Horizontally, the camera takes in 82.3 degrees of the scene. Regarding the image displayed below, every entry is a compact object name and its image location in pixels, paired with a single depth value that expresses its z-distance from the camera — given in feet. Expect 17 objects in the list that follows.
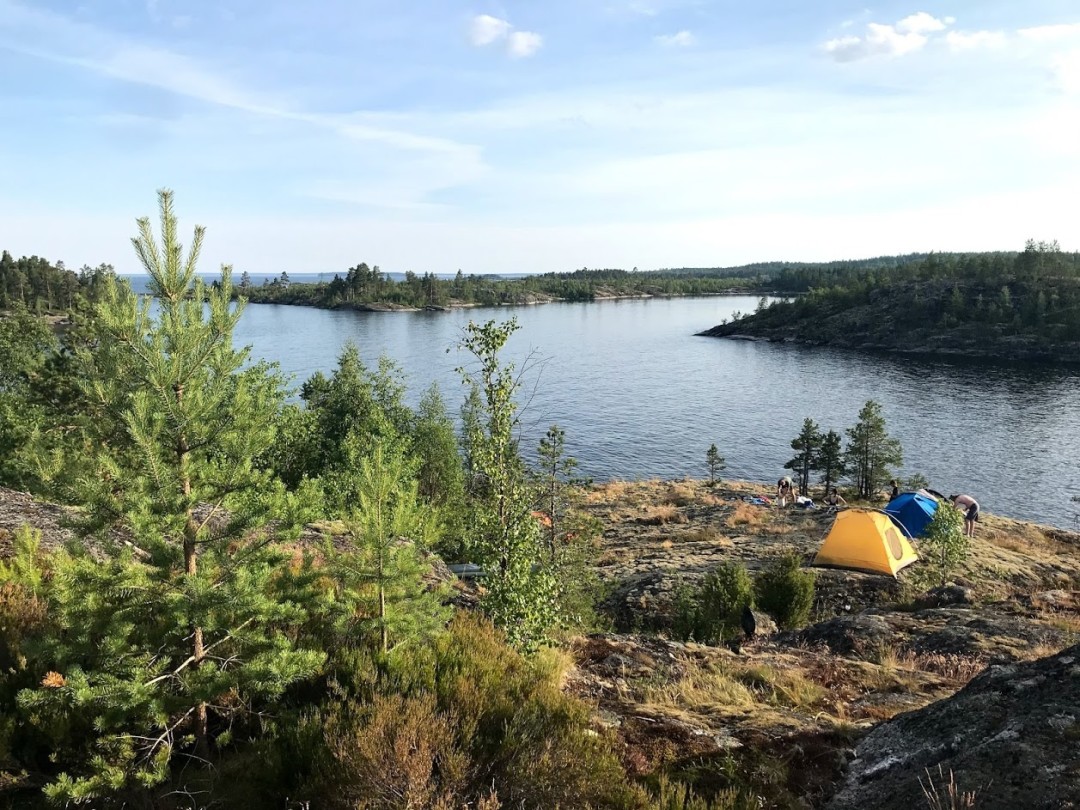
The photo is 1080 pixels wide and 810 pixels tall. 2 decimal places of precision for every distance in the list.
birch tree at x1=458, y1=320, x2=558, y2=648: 28.32
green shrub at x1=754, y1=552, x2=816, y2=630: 49.73
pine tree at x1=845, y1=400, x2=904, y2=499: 134.51
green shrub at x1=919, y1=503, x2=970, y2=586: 59.41
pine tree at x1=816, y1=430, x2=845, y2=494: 141.90
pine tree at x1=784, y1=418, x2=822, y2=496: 145.79
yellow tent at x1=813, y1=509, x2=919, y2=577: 63.00
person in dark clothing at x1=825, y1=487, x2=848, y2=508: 108.28
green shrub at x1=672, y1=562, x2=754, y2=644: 46.03
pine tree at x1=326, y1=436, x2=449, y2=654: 22.12
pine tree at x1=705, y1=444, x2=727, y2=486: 149.18
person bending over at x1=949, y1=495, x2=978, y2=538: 82.02
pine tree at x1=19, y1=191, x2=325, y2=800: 16.56
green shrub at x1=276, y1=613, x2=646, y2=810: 15.62
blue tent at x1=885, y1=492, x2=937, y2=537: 79.87
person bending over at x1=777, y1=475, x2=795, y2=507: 116.11
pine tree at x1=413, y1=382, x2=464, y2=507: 105.20
